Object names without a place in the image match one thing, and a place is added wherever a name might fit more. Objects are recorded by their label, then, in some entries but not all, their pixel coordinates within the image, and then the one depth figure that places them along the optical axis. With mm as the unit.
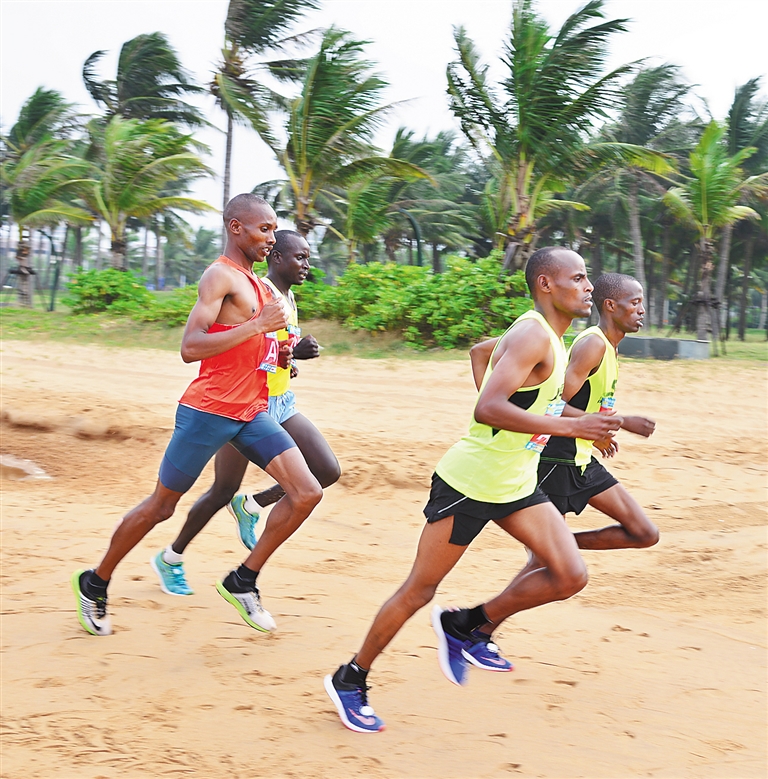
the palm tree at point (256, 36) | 22047
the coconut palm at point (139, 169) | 20797
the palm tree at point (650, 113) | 31812
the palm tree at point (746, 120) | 29656
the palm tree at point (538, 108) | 15320
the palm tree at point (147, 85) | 28500
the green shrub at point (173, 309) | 18392
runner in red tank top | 3803
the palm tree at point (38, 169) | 22969
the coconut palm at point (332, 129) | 17000
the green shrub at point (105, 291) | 20734
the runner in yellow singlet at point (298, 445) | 4465
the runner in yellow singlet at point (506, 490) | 3002
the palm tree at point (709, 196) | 18625
